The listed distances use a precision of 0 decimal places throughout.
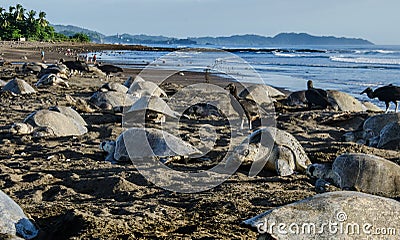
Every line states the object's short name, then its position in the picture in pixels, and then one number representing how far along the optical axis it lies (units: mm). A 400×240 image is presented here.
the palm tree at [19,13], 88438
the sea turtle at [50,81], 15656
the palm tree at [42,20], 92875
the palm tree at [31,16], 89425
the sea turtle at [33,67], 21098
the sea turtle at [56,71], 18094
